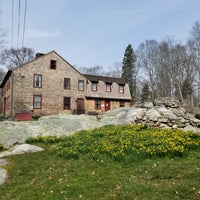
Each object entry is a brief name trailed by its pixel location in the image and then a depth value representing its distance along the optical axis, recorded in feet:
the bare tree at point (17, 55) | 177.23
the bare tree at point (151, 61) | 170.81
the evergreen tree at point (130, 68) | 193.47
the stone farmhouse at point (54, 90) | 99.40
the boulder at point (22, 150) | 37.82
